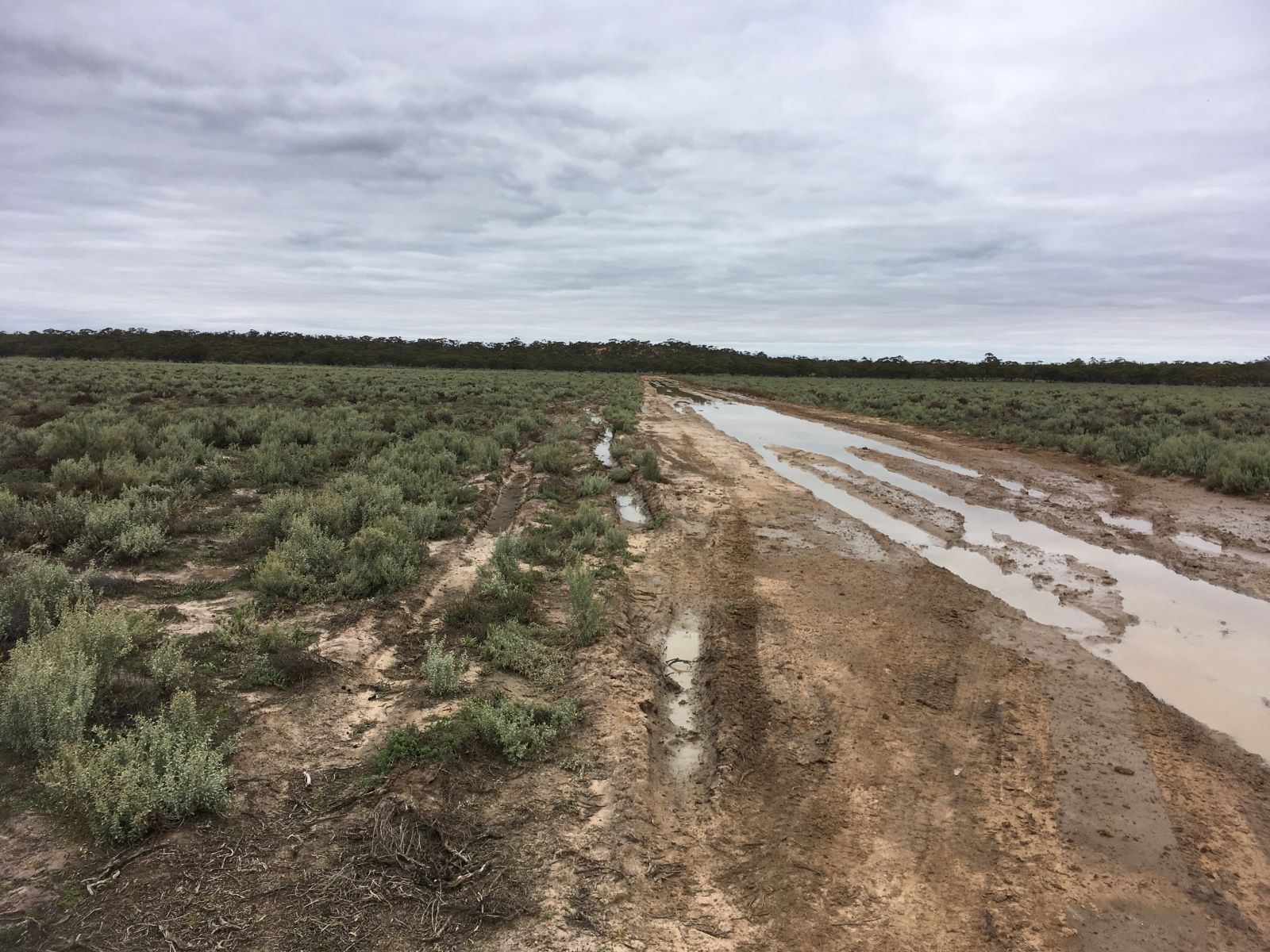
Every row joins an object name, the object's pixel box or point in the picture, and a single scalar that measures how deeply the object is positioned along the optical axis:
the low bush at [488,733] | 4.46
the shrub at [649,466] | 14.34
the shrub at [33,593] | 5.36
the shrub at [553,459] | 14.71
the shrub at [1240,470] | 12.99
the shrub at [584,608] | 6.44
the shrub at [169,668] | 4.84
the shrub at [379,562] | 7.12
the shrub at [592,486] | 12.91
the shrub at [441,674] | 5.31
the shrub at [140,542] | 7.48
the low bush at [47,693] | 3.99
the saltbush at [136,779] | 3.51
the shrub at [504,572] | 7.44
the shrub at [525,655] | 5.80
